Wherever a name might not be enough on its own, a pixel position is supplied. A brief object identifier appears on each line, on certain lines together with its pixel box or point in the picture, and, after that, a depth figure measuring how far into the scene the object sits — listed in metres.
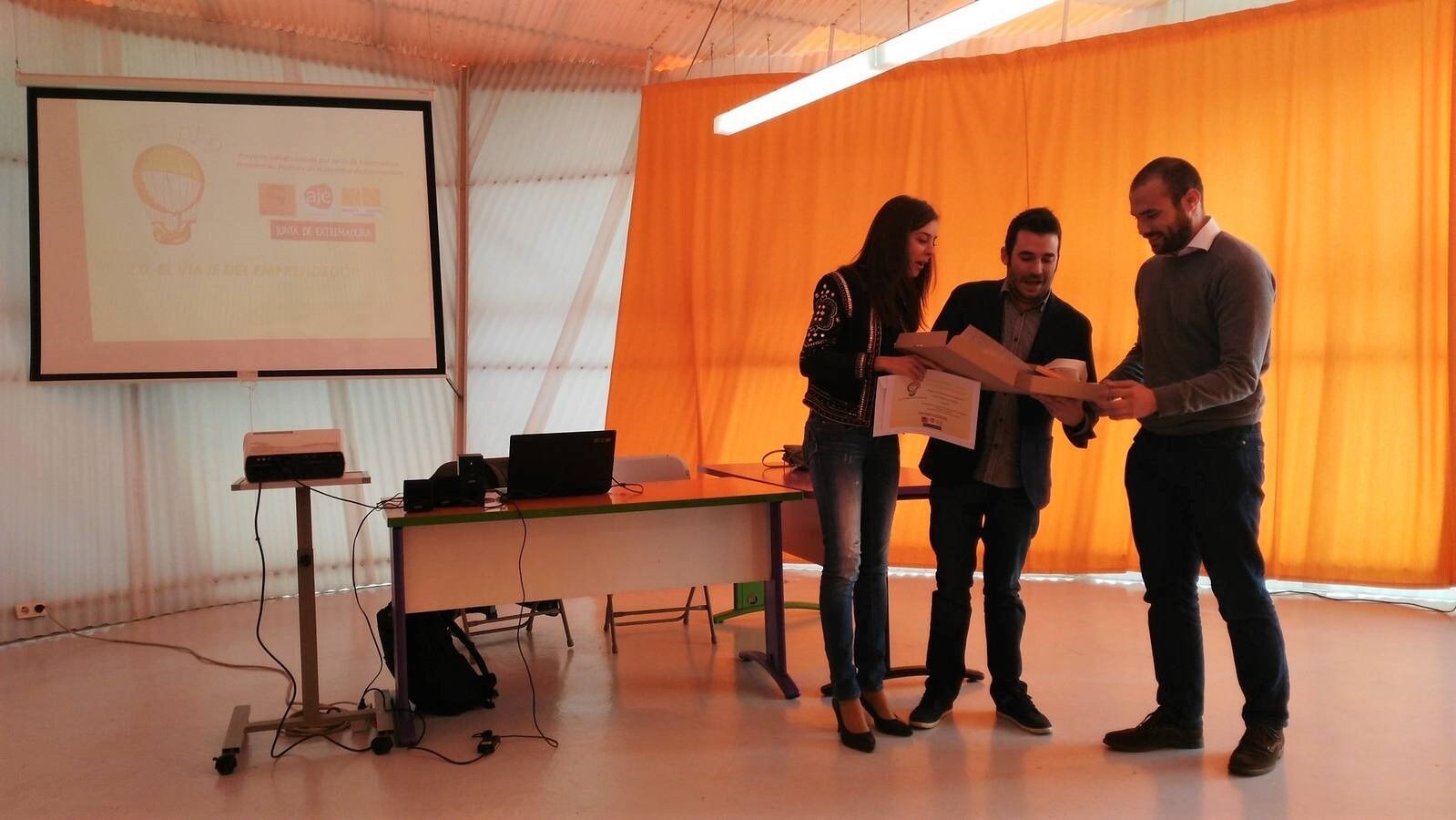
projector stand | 3.26
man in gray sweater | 2.76
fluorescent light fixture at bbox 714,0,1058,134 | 3.76
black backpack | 3.61
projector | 3.18
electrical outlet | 4.90
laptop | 3.50
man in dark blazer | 3.13
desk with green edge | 3.40
